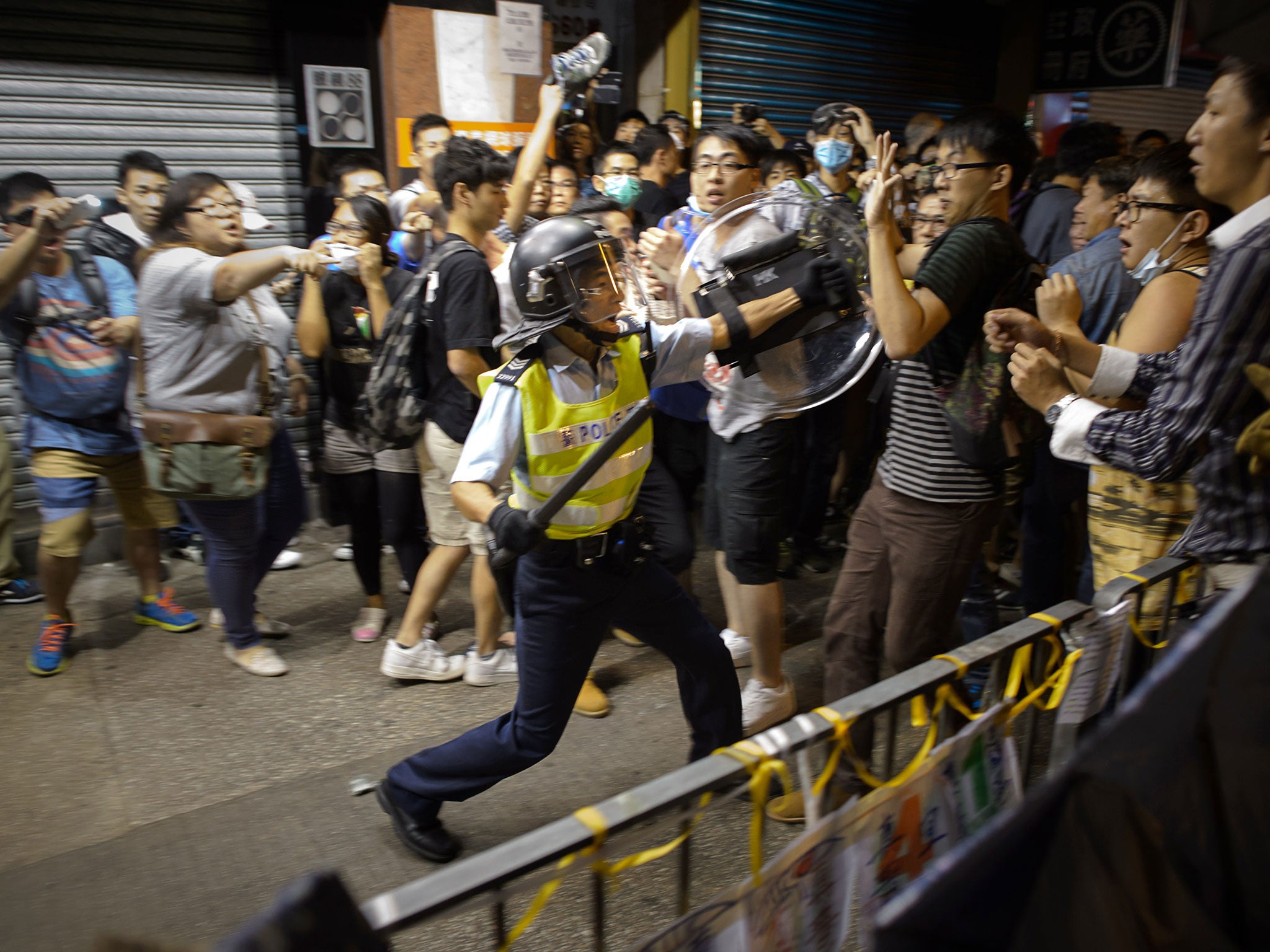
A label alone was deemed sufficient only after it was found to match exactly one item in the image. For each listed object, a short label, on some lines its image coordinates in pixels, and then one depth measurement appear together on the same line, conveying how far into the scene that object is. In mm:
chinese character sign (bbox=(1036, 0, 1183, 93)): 9148
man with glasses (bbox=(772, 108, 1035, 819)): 2734
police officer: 2461
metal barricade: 1203
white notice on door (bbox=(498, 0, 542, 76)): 6855
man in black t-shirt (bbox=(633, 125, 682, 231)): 5918
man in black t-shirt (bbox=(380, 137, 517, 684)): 3668
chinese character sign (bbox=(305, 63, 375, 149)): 6156
